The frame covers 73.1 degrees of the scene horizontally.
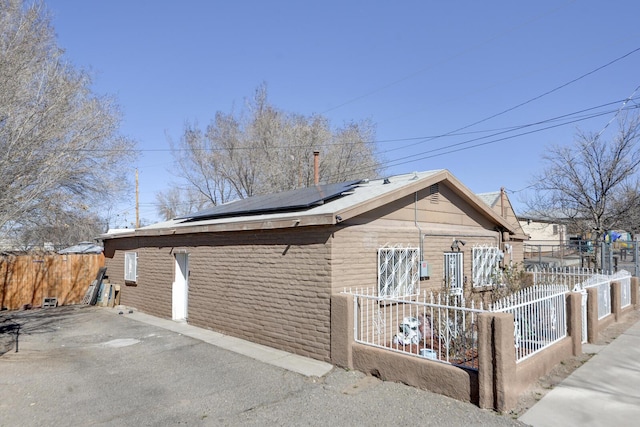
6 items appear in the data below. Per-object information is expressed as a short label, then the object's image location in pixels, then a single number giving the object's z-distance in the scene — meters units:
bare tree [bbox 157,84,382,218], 24.05
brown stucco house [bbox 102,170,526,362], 7.75
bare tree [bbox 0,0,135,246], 9.11
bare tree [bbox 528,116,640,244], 18.70
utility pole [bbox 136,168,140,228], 30.38
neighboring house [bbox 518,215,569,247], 39.91
